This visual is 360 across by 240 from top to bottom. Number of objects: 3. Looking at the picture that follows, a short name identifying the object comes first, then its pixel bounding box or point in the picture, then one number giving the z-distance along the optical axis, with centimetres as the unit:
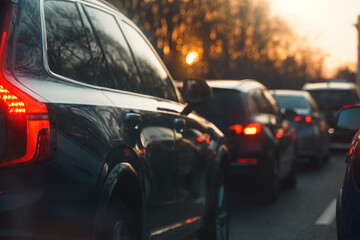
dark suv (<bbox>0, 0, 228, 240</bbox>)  402
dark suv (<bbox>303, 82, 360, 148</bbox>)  2563
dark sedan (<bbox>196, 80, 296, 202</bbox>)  1208
